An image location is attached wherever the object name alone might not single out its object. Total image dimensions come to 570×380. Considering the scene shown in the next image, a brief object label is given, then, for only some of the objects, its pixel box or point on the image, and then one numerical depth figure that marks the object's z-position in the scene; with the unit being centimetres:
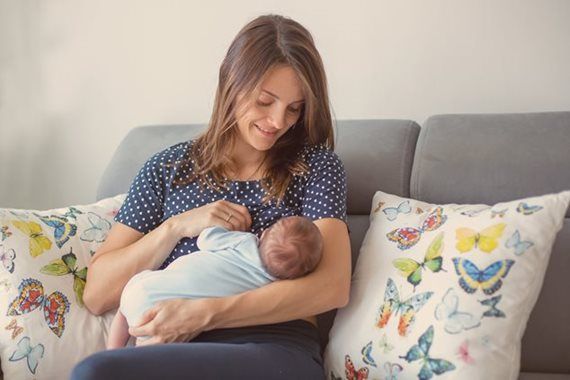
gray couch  171
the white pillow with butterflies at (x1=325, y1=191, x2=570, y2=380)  144
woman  151
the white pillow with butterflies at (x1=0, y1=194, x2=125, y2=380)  165
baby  151
